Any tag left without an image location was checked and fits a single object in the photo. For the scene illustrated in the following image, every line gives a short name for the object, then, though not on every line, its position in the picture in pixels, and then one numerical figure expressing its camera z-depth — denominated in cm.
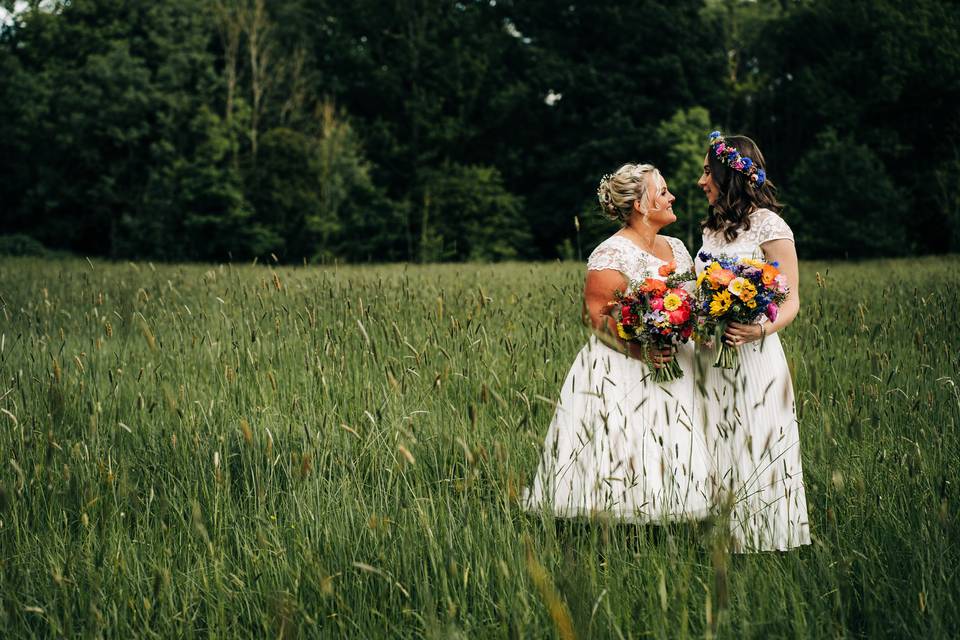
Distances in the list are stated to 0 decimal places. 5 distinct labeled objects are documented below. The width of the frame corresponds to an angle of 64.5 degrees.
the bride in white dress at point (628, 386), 326
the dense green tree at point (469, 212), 2825
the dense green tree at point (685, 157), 2575
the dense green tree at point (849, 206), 2591
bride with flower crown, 324
